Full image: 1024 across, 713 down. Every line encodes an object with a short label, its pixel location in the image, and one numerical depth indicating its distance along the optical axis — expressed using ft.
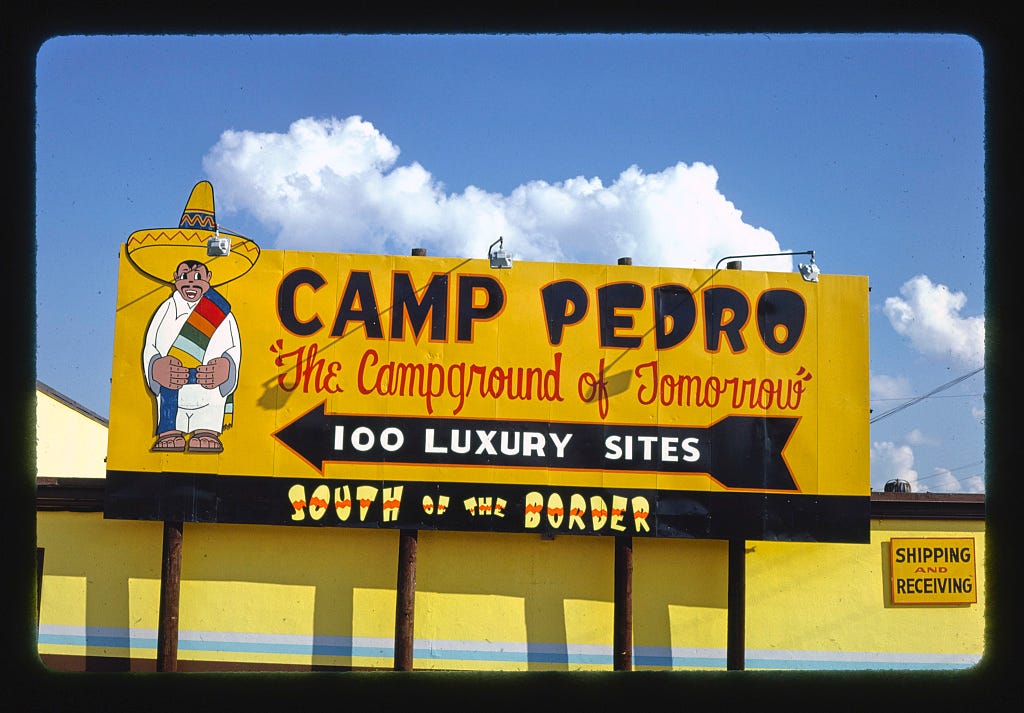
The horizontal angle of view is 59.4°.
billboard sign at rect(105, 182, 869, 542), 39.42
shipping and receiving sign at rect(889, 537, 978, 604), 41.09
